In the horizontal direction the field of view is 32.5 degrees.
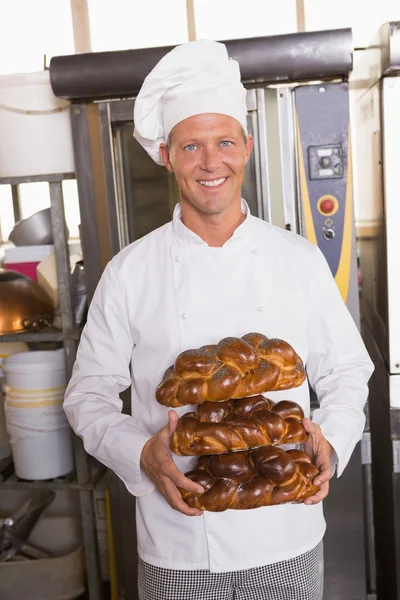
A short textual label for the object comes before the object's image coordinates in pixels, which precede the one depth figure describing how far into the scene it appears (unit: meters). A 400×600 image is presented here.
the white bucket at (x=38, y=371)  2.28
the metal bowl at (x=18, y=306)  2.33
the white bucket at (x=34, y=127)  2.19
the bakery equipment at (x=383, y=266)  1.93
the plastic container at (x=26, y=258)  2.38
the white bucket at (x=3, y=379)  2.50
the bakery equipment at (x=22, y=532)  2.49
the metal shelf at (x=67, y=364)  2.21
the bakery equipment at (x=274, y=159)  1.94
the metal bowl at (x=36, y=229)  2.38
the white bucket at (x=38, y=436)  2.31
